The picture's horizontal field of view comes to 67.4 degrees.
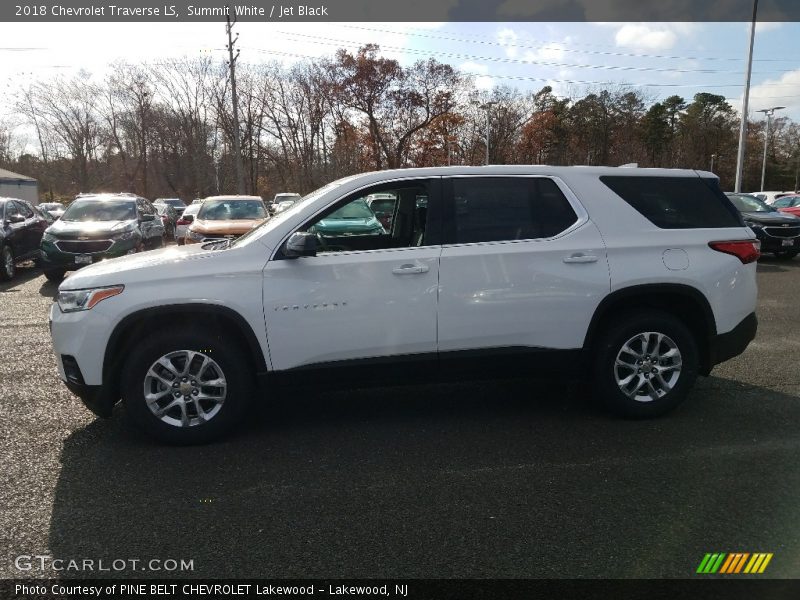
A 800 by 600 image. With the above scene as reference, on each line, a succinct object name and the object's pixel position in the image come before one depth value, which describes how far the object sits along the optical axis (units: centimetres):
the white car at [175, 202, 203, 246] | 1570
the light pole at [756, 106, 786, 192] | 5417
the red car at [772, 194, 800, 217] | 1893
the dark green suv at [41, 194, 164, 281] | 1178
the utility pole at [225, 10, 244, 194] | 3469
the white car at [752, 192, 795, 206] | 2714
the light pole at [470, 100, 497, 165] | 4866
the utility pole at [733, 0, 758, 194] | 2367
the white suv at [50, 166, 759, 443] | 407
